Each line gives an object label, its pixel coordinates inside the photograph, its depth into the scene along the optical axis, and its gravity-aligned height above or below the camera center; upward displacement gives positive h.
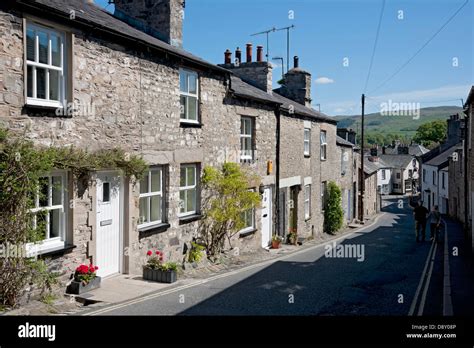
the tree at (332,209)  25.38 -1.90
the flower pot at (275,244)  17.80 -2.67
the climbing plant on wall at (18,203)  7.18 -0.43
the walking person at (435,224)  18.40 -2.06
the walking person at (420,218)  19.08 -1.86
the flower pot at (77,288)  8.47 -2.09
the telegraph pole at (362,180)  29.69 -0.34
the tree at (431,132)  104.62 +9.95
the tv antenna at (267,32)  22.60 +7.12
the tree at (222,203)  13.36 -0.85
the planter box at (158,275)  10.03 -2.19
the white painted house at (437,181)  40.97 -0.59
